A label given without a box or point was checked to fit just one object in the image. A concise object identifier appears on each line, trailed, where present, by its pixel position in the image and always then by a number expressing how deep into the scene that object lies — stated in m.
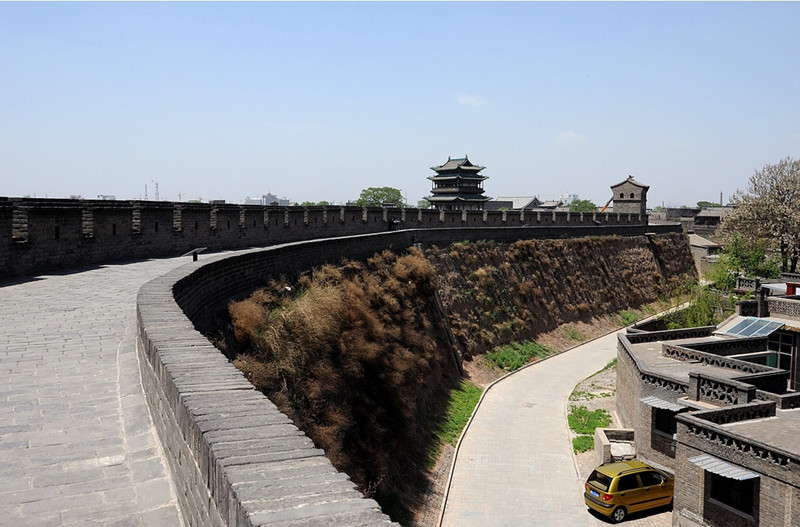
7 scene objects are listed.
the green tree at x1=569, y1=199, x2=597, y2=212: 123.14
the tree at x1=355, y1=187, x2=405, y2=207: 104.25
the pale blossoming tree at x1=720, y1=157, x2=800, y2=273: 40.16
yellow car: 14.31
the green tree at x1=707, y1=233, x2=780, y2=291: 40.09
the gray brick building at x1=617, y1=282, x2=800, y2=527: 12.19
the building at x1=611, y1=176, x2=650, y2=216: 60.88
